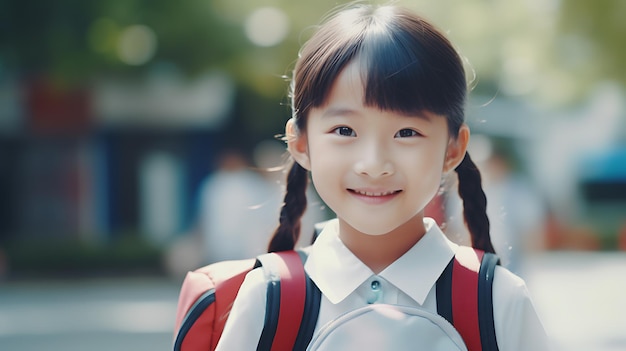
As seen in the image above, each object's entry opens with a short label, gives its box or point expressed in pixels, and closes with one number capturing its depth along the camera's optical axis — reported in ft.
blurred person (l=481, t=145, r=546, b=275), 23.99
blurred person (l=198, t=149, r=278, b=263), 24.38
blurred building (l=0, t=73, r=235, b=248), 51.34
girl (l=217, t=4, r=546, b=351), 6.66
